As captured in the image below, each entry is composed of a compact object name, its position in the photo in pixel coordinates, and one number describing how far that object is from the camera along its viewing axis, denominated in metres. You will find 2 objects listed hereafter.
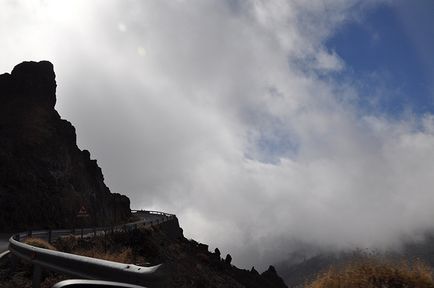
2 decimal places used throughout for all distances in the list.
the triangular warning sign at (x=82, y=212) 28.48
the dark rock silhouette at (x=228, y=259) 85.12
